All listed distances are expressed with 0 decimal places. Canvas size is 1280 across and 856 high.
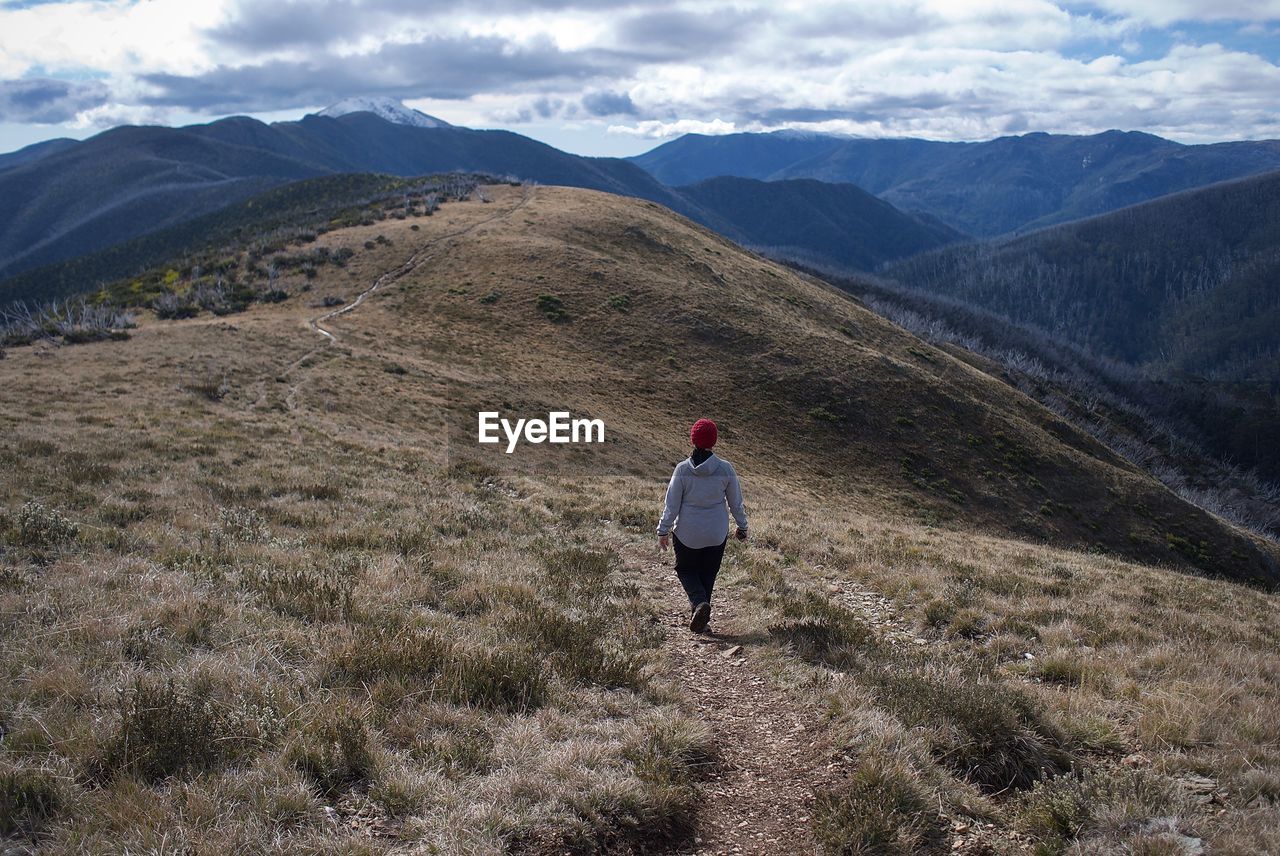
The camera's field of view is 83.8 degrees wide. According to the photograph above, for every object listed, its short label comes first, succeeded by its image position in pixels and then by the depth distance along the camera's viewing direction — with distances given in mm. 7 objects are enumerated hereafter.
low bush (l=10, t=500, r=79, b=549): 8414
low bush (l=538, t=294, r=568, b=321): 45447
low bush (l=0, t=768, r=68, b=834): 3887
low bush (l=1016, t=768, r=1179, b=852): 4785
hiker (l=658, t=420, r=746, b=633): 8852
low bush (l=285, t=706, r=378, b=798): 4641
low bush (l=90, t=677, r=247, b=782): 4430
